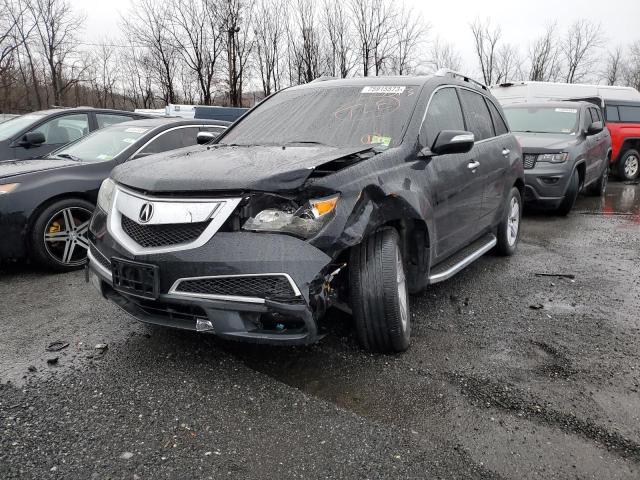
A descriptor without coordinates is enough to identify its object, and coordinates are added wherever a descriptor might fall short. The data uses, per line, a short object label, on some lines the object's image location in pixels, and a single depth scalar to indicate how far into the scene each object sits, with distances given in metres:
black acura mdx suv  2.42
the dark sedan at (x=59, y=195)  4.32
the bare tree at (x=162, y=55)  31.00
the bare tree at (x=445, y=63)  40.60
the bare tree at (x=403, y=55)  32.06
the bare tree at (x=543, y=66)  44.72
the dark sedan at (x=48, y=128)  6.19
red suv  12.68
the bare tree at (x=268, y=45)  30.09
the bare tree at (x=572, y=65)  45.62
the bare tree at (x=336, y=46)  31.00
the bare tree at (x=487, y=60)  43.66
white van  14.34
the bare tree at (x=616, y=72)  54.31
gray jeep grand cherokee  7.35
